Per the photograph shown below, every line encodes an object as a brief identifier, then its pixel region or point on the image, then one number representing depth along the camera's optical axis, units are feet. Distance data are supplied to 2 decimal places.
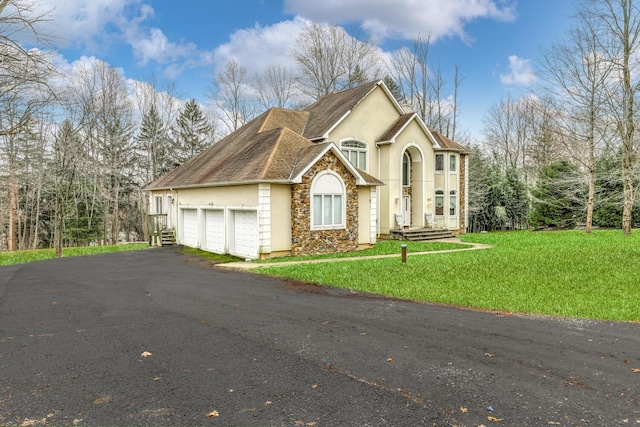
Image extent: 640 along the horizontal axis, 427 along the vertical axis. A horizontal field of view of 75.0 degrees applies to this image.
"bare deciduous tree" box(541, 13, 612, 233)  78.18
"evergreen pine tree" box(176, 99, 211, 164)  143.33
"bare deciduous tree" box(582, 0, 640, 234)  61.00
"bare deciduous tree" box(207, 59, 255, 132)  137.28
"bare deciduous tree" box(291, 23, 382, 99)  129.80
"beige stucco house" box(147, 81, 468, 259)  58.65
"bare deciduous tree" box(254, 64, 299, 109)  136.98
